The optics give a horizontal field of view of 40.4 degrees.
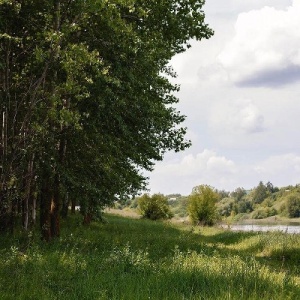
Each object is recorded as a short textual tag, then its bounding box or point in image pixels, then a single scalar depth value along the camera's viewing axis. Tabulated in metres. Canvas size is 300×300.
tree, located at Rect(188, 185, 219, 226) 39.56
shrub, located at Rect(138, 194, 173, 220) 47.75
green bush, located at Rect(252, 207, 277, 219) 186.38
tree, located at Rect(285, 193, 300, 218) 172.59
